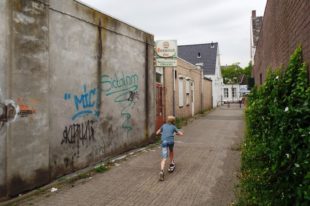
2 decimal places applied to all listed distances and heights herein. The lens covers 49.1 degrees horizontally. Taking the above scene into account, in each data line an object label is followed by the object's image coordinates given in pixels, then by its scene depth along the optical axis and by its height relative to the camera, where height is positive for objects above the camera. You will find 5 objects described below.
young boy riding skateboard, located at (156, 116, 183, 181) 7.84 -0.77
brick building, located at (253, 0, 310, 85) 4.39 +1.24
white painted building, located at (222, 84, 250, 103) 65.81 +1.78
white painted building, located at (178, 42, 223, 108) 42.47 +5.91
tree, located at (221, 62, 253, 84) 77.38 +6.74
